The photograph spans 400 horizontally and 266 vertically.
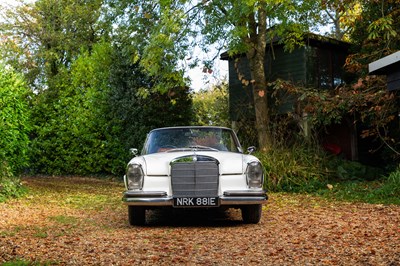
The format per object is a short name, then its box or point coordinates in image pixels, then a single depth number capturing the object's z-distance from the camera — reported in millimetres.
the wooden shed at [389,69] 8523
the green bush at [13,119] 13828
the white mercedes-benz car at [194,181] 7793
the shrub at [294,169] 14273
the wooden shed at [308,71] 19391
